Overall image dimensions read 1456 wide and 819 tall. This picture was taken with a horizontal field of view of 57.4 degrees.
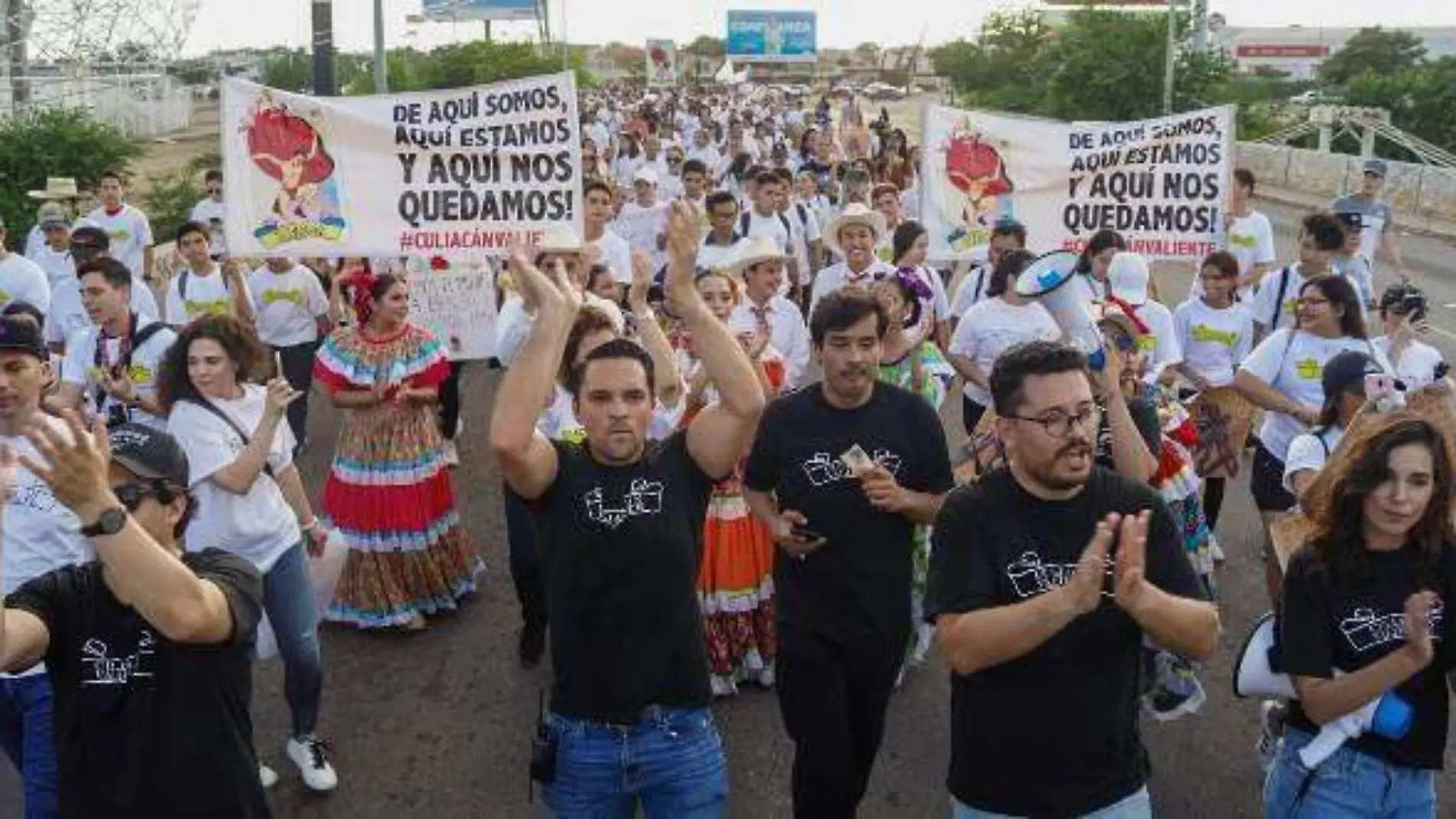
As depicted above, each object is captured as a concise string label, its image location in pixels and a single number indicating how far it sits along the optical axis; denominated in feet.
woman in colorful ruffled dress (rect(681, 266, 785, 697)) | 17.83
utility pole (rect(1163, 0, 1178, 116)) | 89.71
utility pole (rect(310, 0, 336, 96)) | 44.24
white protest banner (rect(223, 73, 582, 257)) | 22.98
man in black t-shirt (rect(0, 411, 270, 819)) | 9.03
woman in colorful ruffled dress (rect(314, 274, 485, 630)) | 20.10
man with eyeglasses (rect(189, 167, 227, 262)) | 38.99
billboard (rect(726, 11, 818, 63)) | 324.60
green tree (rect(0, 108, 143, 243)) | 60.23
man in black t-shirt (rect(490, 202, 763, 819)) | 11.00
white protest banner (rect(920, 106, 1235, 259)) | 27.40
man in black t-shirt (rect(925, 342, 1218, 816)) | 9.38
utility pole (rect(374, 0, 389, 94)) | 49.85
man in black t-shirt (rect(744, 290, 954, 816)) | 13.19
